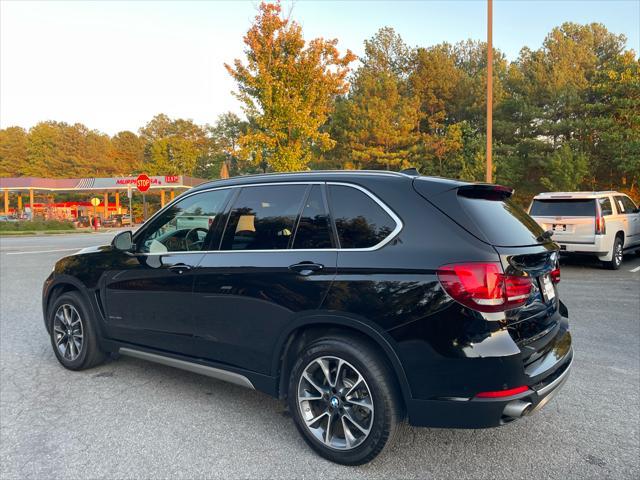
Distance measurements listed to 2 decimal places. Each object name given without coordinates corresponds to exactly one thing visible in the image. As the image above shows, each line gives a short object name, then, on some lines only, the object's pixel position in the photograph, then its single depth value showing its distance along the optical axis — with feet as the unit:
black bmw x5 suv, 8.00
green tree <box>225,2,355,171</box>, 57.98
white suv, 33.53
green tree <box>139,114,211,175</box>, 248.93
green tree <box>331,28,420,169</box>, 107.24
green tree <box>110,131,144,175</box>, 265.34
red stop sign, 64.34
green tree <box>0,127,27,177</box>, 266.77
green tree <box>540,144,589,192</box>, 89.10
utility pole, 40.06
